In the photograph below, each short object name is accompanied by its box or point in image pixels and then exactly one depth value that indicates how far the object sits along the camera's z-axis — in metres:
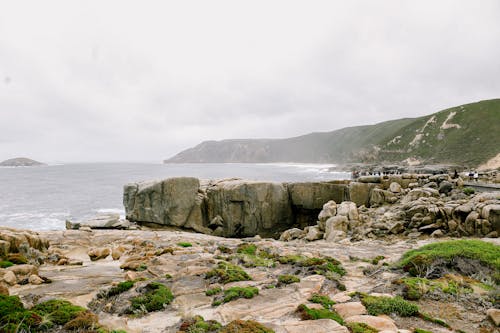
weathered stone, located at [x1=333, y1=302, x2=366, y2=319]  7.78
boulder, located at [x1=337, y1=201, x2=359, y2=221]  25.58
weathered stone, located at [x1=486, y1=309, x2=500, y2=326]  7.10
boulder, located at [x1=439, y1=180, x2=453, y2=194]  28.50
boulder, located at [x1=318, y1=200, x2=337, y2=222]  27.12
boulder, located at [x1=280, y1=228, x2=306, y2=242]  28.64
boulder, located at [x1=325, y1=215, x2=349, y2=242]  23.67
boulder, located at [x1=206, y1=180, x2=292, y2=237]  34.28
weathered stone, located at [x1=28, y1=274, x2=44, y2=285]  10.48
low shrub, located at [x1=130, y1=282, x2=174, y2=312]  8.62
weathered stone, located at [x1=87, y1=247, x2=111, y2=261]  15.26
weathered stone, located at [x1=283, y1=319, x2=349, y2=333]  6.81
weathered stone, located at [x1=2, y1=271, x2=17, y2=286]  9.98
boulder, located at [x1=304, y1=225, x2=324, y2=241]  25.67
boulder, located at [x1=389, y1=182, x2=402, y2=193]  31.20
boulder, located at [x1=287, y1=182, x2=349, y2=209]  33.72
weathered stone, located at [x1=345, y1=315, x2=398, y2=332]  6.91
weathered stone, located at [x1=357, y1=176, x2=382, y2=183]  33.53
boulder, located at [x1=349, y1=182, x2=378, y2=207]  32.03
